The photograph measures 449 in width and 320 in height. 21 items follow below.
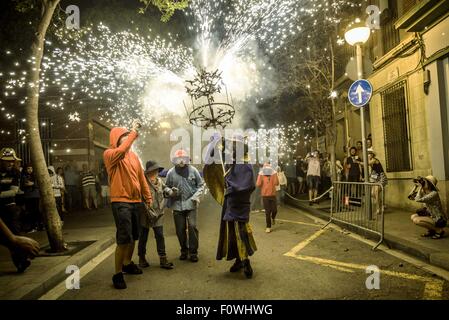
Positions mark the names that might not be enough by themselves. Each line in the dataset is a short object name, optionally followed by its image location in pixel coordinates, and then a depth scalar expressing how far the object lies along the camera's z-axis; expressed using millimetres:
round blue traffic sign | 8102
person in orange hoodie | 4555
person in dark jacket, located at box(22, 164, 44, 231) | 9523
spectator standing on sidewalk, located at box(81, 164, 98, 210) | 15445
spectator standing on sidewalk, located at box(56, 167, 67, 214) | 13172
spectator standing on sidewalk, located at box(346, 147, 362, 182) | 10961
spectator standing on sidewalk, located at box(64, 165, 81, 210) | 15484
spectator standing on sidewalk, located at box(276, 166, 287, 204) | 13696
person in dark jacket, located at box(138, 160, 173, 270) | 5449
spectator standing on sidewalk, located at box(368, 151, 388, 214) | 9766
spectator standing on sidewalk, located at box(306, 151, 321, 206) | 13227
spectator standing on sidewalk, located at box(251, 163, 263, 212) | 12906
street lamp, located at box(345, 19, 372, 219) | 8555
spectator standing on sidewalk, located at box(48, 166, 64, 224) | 11141
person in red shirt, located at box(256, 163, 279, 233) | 8547
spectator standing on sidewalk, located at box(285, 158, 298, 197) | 17844
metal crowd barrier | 7461
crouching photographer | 6258
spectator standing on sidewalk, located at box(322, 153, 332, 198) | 15145
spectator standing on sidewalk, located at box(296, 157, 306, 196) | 18094
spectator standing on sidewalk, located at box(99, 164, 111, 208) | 16594
